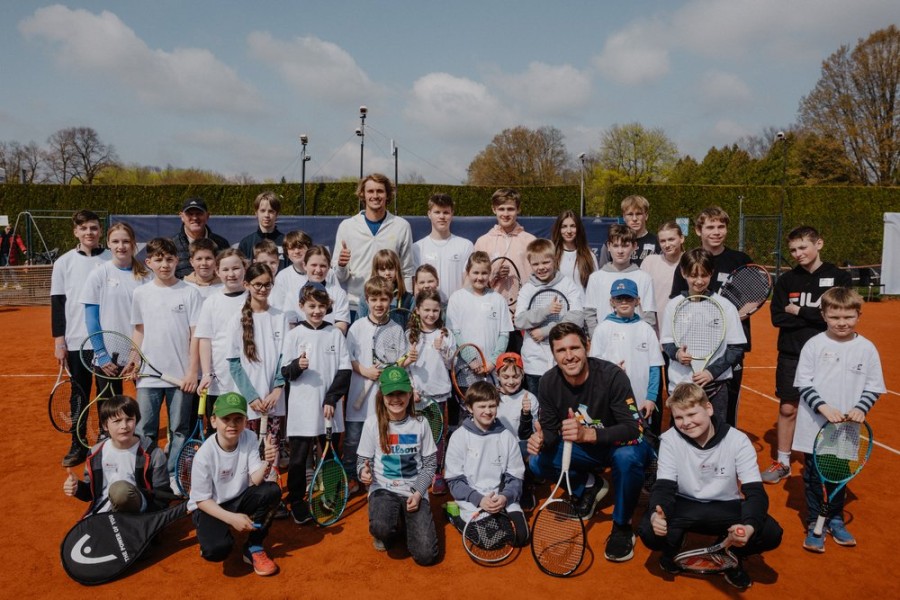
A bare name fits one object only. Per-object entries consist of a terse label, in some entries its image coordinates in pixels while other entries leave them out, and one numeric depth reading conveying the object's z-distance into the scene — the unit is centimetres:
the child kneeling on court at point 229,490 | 362
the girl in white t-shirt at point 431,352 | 468
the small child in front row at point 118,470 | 386
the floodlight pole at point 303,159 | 2253
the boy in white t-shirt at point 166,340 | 444
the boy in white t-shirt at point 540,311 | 480
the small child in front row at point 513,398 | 447
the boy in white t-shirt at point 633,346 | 448
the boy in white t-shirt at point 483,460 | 399
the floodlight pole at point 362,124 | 2200
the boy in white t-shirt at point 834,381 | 397
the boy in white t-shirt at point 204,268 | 471
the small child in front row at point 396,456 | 389
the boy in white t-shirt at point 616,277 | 490
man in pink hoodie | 563
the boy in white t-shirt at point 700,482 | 347
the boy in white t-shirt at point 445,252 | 550
